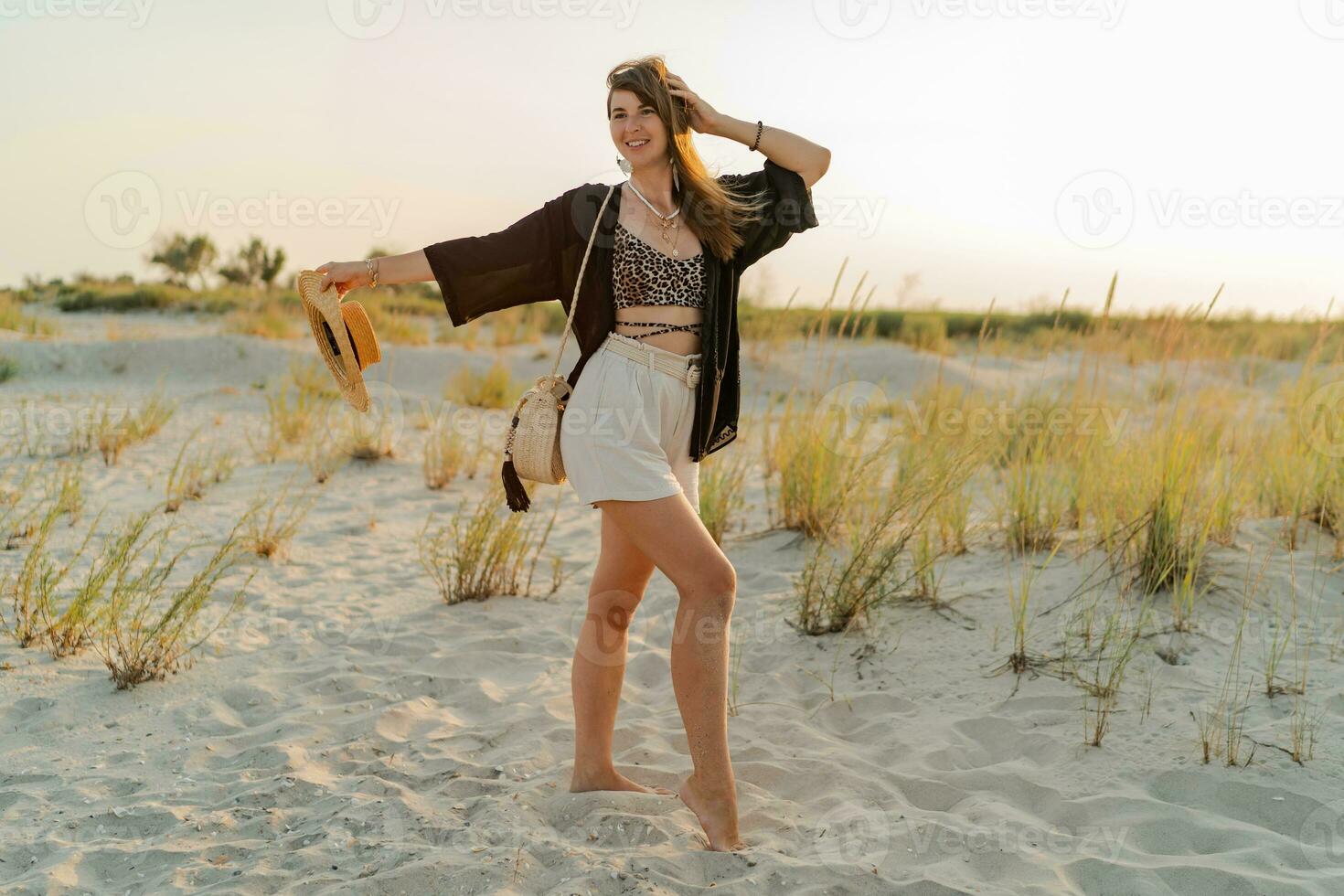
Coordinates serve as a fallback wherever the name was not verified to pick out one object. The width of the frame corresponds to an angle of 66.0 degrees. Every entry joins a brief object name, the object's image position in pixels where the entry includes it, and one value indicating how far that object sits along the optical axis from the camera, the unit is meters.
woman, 2.61
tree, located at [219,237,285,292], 22.19
